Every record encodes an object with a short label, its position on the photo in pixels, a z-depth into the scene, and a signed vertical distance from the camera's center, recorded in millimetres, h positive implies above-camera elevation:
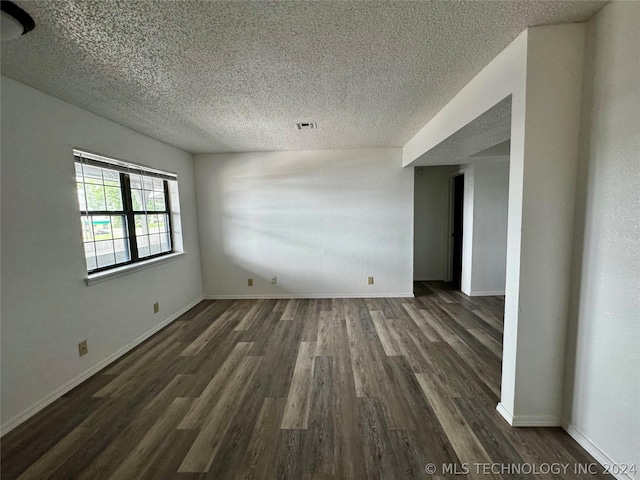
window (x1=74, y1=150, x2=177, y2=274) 2350 +109
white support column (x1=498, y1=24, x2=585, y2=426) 1396 -66
